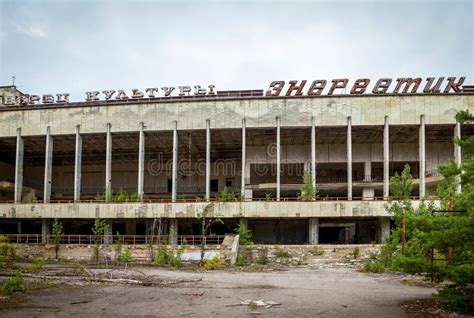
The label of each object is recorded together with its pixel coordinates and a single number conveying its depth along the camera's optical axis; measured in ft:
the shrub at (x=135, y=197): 133.69
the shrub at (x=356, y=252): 104.42
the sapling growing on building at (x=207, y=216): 102.47
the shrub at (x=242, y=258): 98.07
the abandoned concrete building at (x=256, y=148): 129.49
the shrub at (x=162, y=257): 98.78
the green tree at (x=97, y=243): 110.22
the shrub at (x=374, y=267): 82.48
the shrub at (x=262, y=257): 98.96
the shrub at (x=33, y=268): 72.02
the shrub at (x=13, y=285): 53.16
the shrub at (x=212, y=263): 90.89
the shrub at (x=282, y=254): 105.91
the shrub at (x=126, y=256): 103.55
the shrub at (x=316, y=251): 107.32
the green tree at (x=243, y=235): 116.98
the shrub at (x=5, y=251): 76.01
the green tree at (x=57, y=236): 116.26
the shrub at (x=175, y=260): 95.61
